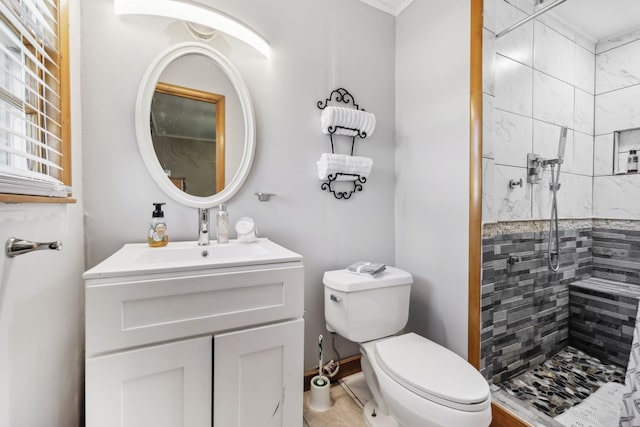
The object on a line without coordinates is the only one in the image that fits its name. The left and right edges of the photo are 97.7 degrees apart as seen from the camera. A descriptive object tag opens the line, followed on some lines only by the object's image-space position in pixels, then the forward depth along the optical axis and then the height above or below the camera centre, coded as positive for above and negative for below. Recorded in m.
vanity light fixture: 1.20 +0.90
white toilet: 0.98 -0.64
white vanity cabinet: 0.80 -0.42
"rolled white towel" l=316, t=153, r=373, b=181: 1.57 +0.27
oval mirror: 1.28 +0.42
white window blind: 0.61 +0.32
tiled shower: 1.53 -0.01
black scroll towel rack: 1.65 +0.47
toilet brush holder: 1.46 -0.97
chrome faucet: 1.28 -0.07
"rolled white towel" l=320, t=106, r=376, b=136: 1.58 +0.53
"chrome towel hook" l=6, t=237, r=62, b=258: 0.59 -0.07
